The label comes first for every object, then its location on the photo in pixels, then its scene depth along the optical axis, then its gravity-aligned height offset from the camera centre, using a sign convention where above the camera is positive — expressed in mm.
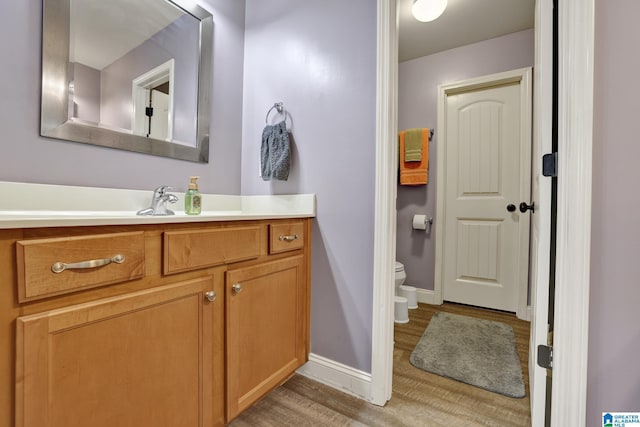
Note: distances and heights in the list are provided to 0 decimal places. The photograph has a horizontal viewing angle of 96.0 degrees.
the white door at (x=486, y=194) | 2381 +192
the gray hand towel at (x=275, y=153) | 1530 +324
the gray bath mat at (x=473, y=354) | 1472 -828
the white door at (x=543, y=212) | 1023 +19
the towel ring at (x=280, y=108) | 1617 +592
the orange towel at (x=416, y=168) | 2639 +437
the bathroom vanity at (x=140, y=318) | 616 -303
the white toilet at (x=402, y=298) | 2225 -694
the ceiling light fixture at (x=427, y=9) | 1811 +1318
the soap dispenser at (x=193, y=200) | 1311 +52
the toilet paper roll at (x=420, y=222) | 2664 -63
